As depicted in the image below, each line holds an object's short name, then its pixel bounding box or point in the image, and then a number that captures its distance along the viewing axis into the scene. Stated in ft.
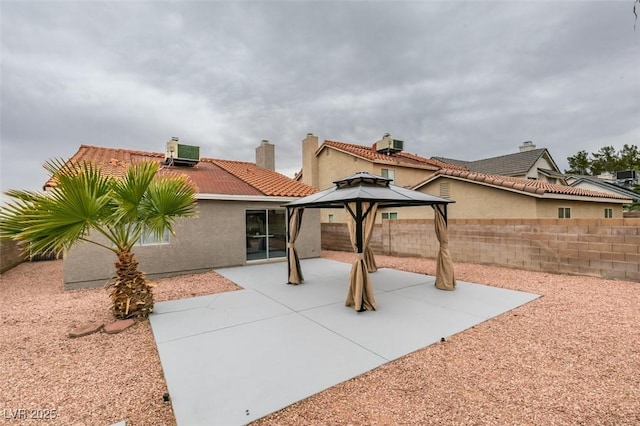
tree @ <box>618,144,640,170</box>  126.93
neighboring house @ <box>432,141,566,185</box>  75.25
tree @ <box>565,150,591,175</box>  144.56
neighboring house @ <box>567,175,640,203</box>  84.28
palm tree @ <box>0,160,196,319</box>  13.51
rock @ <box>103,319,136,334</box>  15.76
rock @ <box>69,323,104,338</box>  15.21
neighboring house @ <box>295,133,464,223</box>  59.11
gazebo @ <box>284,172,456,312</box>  18.85
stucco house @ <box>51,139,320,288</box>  27.37
